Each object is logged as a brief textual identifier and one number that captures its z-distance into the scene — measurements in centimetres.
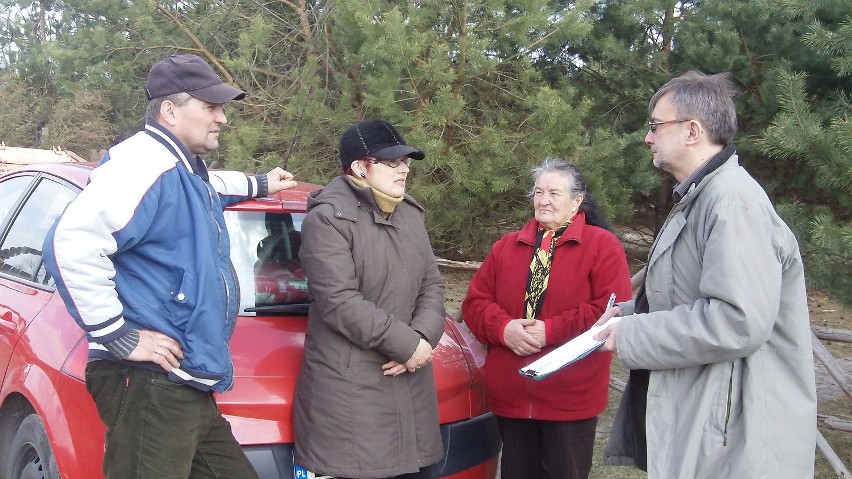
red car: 267
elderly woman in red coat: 303
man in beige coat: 205
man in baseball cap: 218
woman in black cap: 258
